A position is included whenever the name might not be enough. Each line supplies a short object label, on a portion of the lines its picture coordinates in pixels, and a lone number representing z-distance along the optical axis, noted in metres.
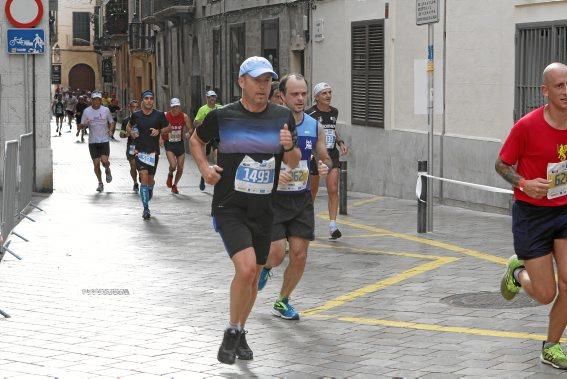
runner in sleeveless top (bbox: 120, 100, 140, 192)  21.93
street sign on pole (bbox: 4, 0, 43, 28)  21.41
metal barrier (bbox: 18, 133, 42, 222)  17.48
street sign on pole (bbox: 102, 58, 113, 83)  81.31
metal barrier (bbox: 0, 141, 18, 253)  14.14
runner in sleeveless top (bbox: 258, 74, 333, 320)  9.59
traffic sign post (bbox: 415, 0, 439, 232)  15.45
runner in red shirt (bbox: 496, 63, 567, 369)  7.60
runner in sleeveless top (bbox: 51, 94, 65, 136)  57.22
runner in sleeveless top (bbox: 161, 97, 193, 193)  23.70
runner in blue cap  7.98
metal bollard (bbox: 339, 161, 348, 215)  18.00
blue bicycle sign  21.56
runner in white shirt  24.44
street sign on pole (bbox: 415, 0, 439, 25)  15.45
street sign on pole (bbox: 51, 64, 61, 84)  87.06
